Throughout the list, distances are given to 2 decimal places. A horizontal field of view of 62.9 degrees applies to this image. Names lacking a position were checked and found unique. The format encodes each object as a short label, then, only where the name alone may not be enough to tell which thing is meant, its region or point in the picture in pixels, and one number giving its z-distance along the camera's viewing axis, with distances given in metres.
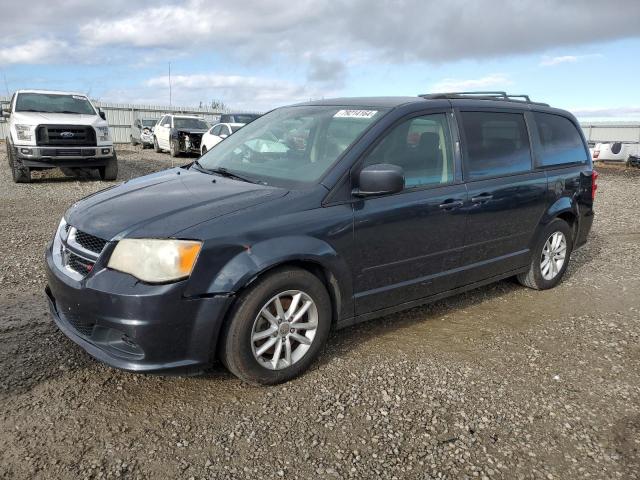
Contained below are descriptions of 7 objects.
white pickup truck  10.98
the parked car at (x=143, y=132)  24.75
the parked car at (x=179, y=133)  19.08
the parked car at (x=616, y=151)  20.09
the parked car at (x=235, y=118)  18.98
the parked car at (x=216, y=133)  17.14
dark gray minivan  2.84
